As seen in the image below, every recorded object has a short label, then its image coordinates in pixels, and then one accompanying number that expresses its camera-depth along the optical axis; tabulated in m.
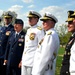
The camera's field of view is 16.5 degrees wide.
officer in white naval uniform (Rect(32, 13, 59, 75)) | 5.13
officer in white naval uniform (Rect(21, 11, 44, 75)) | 6.32
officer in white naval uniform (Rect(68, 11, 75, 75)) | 4.50
